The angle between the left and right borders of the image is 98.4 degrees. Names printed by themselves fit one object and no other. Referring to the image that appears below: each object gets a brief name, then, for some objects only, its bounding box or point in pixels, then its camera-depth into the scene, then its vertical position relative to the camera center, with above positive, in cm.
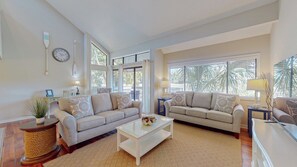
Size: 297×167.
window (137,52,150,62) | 519 +109
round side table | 206 -100
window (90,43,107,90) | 607 +74
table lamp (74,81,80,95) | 547 -6
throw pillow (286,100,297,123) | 130 -28
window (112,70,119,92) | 636 +12
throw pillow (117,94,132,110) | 361 -53
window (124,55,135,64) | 574 +106
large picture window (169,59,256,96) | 356 +17
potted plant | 222 -52
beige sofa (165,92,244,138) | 289 -80
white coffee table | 205 -91
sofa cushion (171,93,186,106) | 402 -55
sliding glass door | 554 +4
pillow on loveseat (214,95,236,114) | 318 -54
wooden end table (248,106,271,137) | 276 -69
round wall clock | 501 +112
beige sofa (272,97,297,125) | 139 -37
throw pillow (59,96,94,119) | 270 -52
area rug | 203 -127
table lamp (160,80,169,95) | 474 -6
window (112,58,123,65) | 626 +106
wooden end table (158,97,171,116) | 474 -88
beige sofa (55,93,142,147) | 233 -80
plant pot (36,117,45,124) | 221 -66
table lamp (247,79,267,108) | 282 -5
